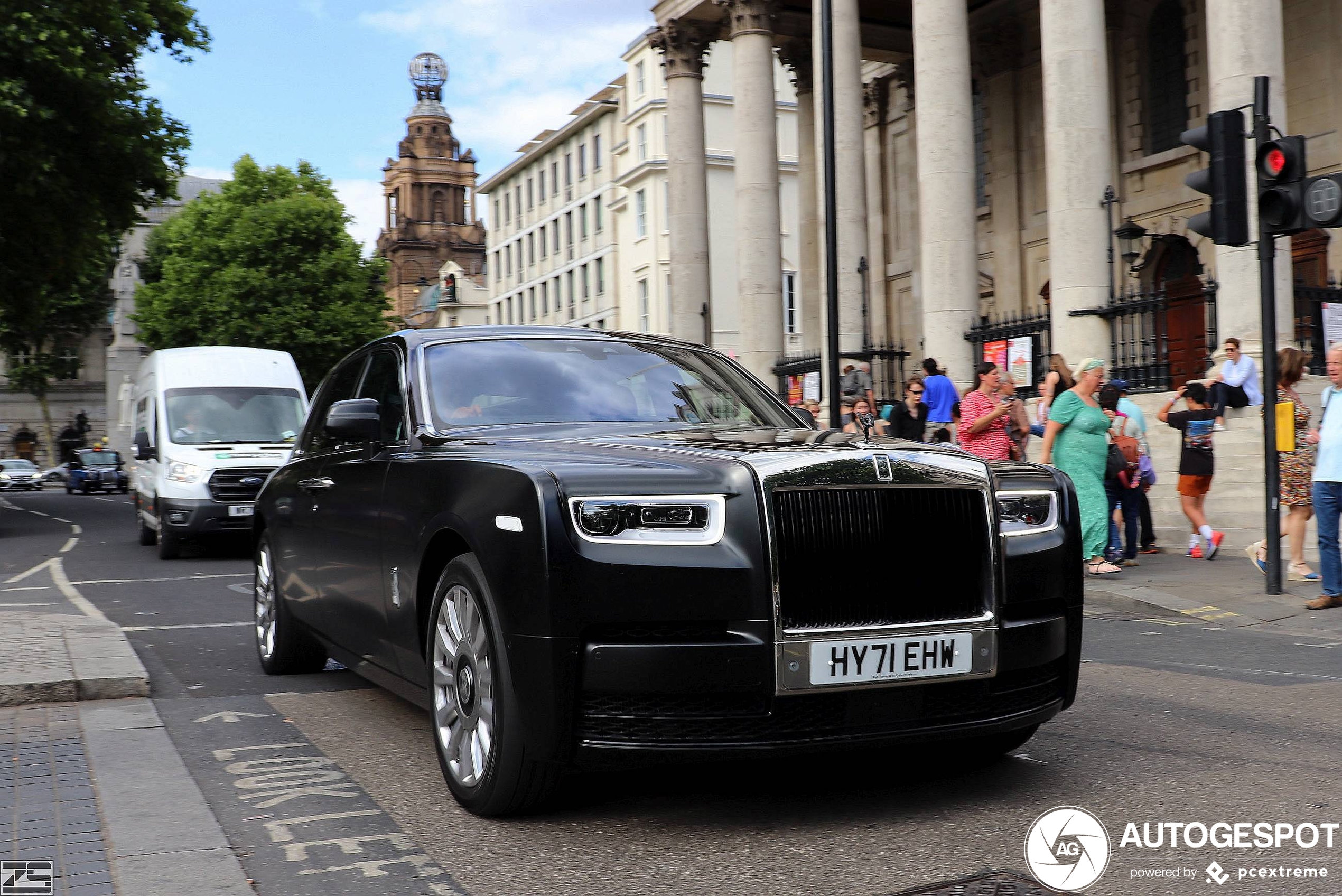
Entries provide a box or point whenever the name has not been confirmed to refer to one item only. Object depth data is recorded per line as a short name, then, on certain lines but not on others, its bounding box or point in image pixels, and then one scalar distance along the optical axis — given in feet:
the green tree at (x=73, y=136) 80.84
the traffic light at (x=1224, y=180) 34.04
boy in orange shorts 43.65
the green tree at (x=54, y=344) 261.65
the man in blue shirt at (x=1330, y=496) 32.32
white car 203.50
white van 54.85
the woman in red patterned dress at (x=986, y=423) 41.11
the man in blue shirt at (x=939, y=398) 57.82
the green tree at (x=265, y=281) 176.86
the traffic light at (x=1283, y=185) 33.45
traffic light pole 34.40
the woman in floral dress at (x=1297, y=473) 36.42
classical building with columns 62.49
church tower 441.68
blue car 188.03
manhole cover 11.44
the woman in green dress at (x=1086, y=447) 38.50
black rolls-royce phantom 12.95
